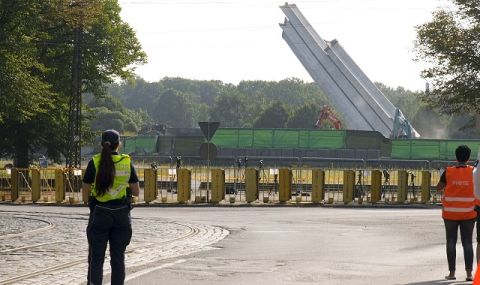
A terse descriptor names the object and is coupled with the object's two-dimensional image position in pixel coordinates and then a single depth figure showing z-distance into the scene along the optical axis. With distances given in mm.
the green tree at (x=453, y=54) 46094
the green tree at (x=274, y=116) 164125
